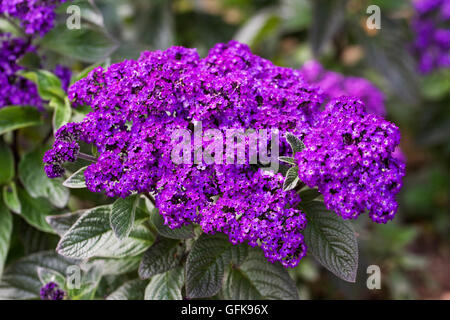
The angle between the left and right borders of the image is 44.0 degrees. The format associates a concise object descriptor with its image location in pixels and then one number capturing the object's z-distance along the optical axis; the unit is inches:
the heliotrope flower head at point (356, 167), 60.1
